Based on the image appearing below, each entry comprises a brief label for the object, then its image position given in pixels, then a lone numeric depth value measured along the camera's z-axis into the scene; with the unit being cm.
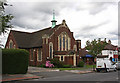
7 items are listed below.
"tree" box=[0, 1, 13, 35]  1787
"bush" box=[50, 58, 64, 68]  3234
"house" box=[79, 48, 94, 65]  4977
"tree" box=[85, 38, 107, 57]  3775
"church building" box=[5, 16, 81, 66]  3525
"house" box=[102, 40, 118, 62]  5680
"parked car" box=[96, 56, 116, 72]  2467
